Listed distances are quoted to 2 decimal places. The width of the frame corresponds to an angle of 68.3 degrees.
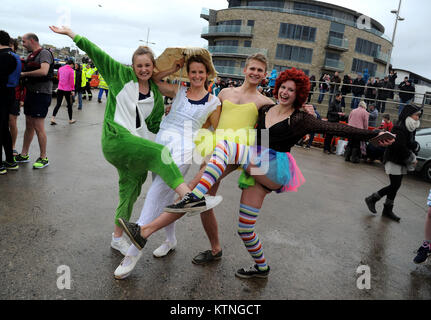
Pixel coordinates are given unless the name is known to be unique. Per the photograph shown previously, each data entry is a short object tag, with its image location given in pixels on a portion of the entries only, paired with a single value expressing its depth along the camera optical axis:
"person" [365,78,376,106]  13.99
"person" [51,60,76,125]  9.58
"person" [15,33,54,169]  5.06
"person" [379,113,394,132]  10.34
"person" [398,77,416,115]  13.86
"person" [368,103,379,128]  12.53
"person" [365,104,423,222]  5.00
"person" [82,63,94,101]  16.53
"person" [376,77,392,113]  13.50
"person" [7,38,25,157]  4.70
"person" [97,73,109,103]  16.50
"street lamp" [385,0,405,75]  22.37
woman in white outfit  2.71
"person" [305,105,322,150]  12.07
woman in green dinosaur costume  2.58
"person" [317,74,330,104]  15.33
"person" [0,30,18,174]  4.50
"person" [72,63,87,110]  13.28
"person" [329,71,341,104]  14.37
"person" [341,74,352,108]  14.48
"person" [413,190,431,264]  3.58
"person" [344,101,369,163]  10.06
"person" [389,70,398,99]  15.48
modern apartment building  40.16
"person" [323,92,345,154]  11.61
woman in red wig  2.70
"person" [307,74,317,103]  16.02
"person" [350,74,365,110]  14.40
